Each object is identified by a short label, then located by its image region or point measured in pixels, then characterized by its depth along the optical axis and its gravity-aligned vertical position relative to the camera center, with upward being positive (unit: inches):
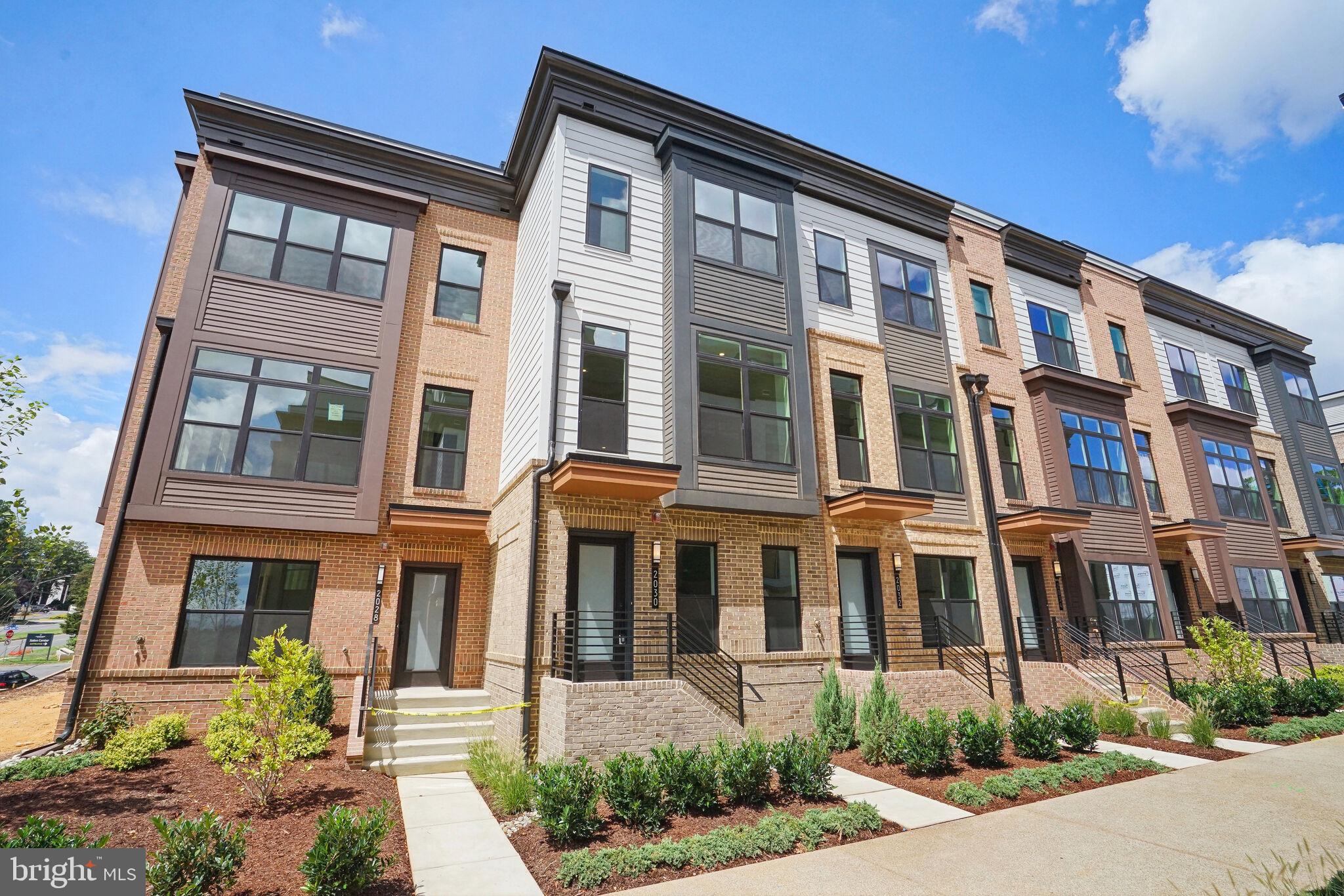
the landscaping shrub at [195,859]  188.2 -70.2
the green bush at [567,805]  260.8 -74.0
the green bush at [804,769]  311.1 -71.1
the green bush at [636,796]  275.6 -73.9
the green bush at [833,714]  424.5 -61.9
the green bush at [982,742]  368.8 -68.8
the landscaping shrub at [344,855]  201.9 -72.6
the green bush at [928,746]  355.3 -69.0
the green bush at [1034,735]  383.6 -68.4
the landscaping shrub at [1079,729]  398.9 -67.3
